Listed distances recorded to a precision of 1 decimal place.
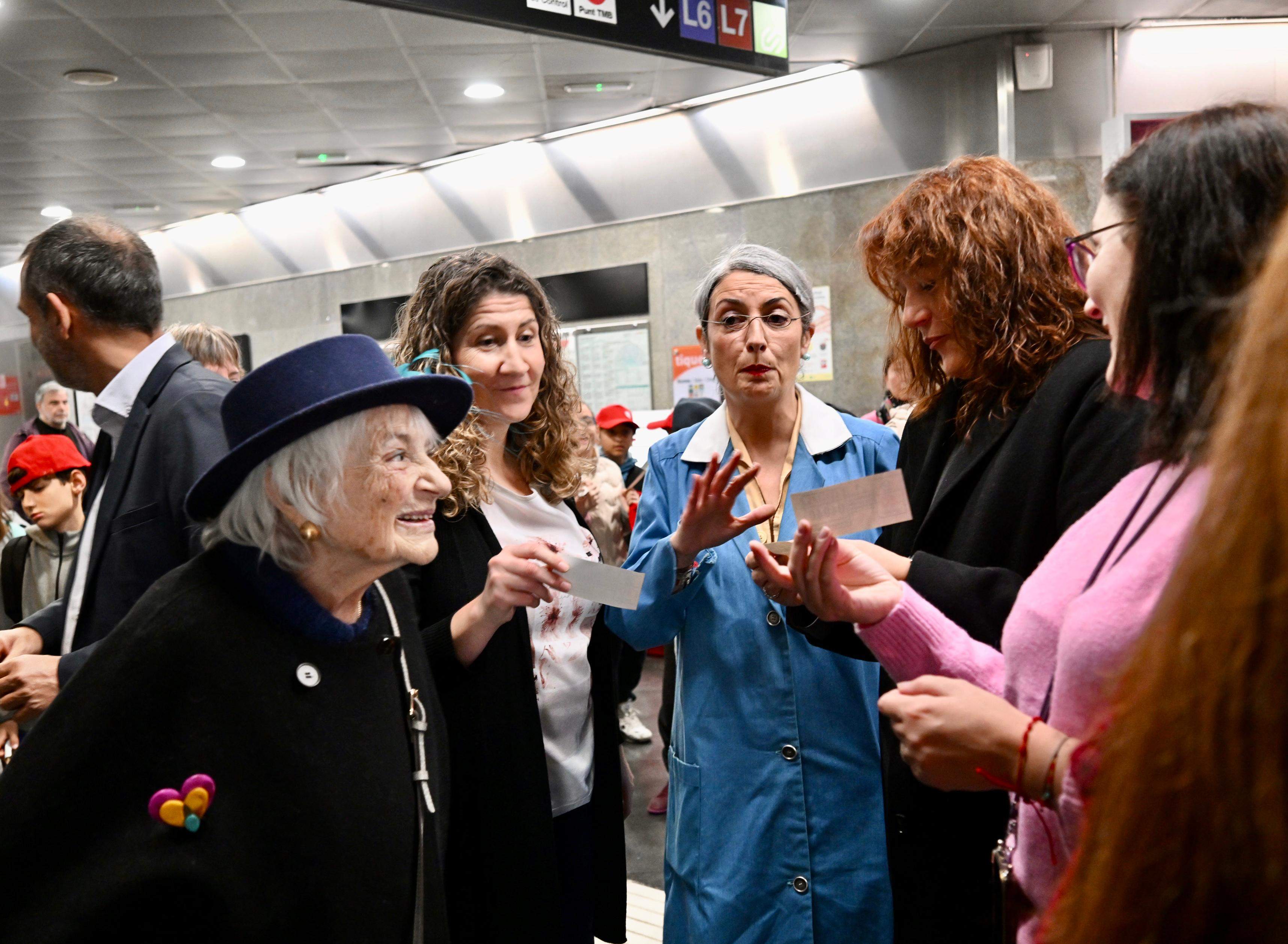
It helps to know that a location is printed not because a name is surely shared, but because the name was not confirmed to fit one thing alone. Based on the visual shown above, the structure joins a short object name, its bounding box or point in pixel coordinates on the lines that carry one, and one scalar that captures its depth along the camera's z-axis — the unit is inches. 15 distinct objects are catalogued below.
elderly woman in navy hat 48.5
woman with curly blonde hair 77.9
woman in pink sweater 41.9
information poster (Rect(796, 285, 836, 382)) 318.0
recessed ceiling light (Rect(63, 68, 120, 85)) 265.4
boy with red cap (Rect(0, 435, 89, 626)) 175.9
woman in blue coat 77.5
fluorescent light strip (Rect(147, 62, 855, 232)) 303.0
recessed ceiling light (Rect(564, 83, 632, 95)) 301.4
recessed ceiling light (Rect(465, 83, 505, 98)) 295.6
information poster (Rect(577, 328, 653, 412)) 366.0
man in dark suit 79.0
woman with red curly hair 62.7
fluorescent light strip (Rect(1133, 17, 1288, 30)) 267.6
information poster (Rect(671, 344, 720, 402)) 345.4
